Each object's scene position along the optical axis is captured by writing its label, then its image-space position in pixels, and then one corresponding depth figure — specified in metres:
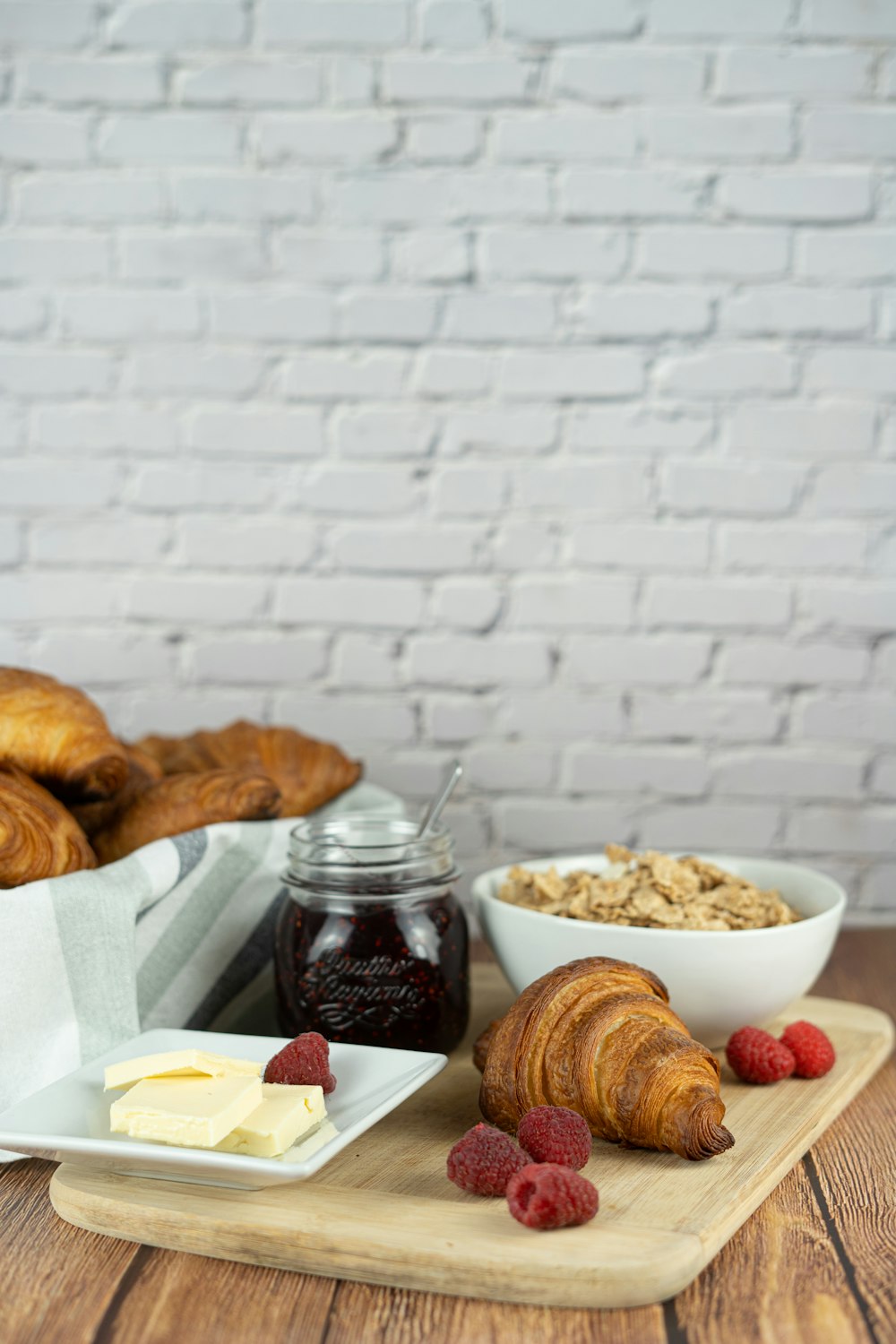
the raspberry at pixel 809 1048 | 1.02
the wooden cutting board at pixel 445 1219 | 0.72
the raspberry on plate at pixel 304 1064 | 0.83
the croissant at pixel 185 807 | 1.11
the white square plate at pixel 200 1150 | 0.74
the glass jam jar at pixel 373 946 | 1.01
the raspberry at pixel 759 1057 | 0.99
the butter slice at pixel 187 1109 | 0.75
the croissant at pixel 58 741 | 1.05
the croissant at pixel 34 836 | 0.93
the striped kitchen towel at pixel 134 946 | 0.91
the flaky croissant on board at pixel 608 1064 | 0.83
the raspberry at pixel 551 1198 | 0.74
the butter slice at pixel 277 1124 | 0.75
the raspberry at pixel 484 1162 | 0.78
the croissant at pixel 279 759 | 1.26
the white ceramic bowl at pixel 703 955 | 0.99
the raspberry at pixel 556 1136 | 0.80
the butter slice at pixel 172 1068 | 0.81
